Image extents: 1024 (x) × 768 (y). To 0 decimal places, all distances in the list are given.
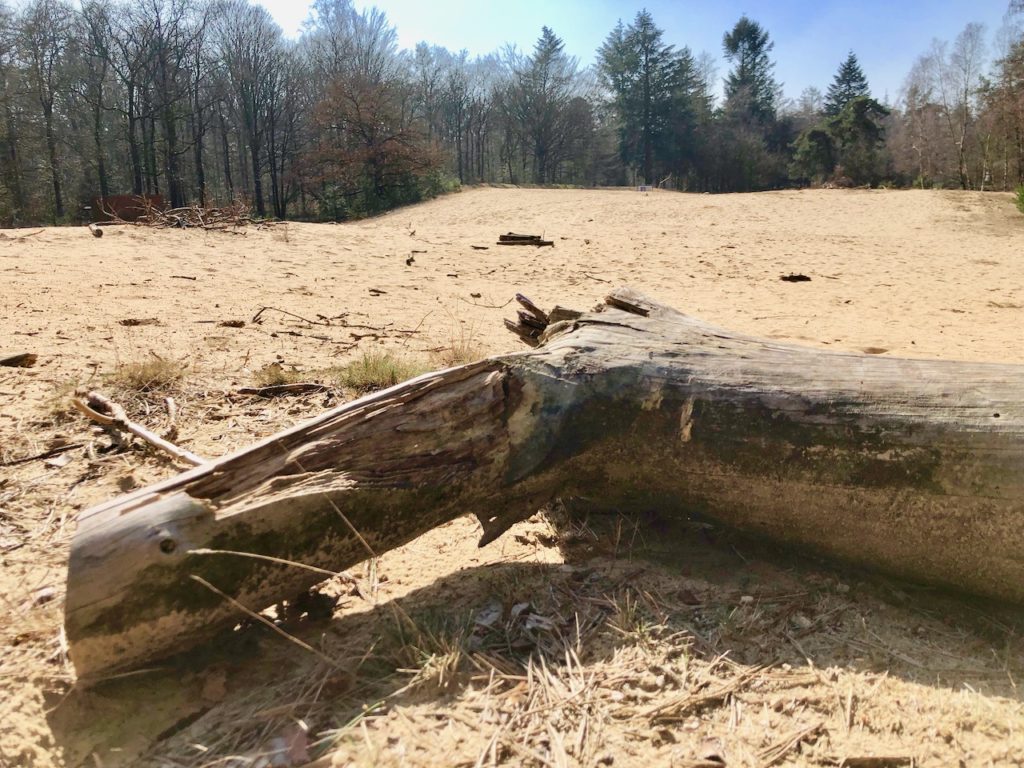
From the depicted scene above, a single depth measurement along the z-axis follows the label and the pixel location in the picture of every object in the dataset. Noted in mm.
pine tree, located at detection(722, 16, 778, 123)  43688
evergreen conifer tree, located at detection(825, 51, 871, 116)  43969
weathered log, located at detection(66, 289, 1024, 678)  1792
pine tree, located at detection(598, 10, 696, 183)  38188
